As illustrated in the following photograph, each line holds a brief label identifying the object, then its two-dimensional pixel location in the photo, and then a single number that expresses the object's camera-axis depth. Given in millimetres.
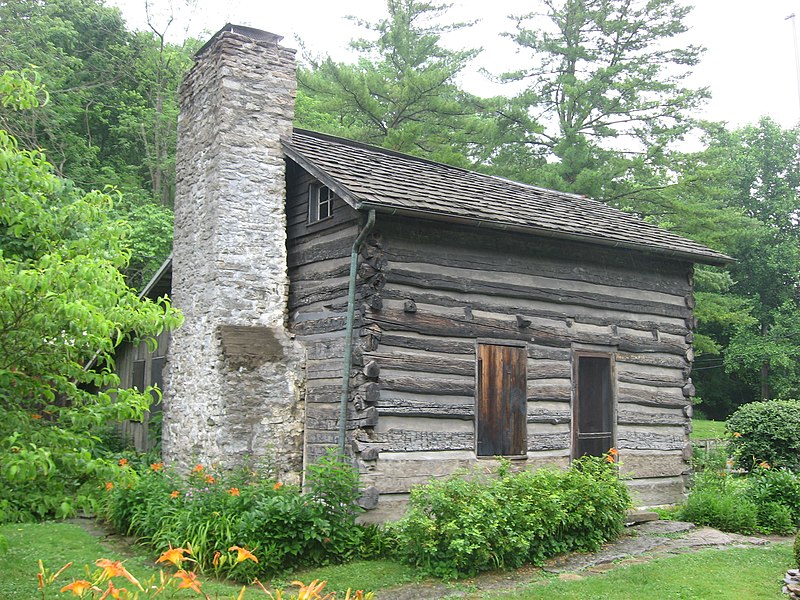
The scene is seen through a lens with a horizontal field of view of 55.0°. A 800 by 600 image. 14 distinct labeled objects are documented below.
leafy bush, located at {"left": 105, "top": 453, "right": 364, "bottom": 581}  8203
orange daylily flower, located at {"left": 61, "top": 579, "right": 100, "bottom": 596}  3607
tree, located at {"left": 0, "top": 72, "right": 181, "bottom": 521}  4383
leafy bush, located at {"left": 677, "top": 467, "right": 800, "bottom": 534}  10484
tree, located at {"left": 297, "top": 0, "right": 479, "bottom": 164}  23969
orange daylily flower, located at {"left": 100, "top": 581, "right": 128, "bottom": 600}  3858
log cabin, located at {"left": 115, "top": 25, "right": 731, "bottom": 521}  9641
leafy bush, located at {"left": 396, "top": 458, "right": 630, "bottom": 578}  8016
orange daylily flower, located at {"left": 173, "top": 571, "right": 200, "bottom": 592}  3908
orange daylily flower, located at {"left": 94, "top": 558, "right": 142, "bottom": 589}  3650
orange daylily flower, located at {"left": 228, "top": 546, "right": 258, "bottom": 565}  3956
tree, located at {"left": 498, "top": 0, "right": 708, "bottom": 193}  25406
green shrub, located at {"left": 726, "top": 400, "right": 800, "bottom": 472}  14586
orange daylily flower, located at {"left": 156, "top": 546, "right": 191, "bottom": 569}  3891
